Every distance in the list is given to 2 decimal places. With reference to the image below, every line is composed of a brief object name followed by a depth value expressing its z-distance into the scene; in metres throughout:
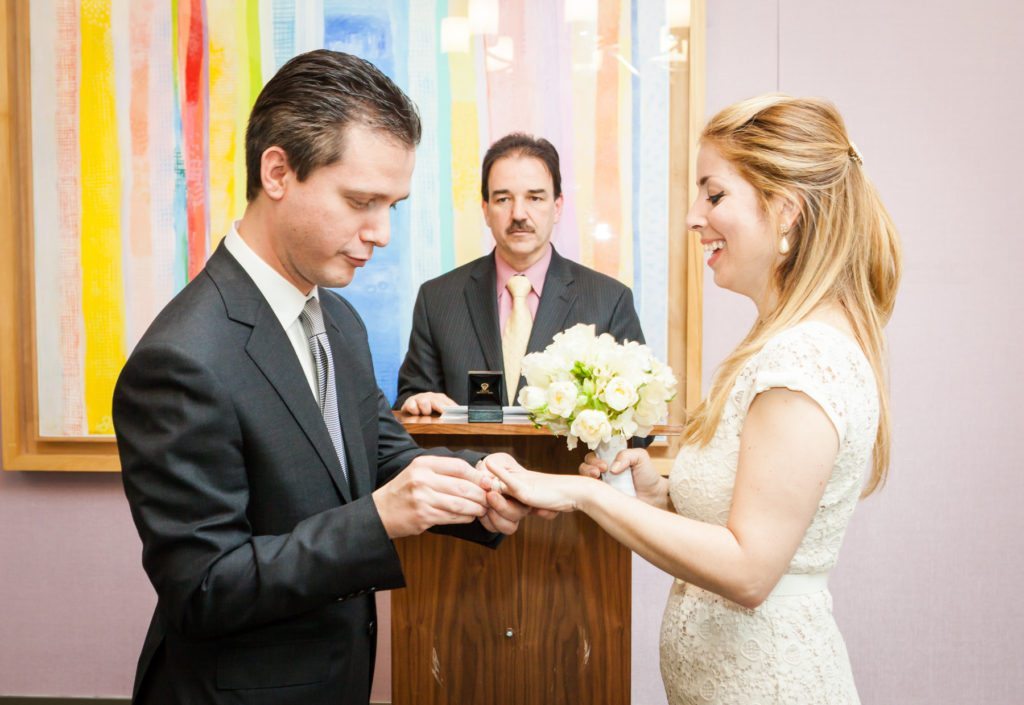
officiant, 3.28
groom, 1.41
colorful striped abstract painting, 3.56
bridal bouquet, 1.86
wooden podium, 2.37
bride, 1.59
